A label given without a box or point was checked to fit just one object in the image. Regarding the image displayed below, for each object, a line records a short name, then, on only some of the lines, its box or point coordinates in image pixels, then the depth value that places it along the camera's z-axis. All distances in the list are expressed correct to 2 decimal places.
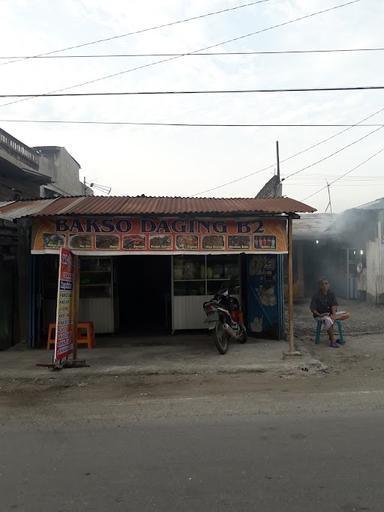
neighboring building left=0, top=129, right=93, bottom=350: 9.93
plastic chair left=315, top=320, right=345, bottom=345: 10.20
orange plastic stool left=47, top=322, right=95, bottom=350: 9.94
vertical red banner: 8.02
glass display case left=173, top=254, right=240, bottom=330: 11.46
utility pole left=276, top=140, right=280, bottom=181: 27.21
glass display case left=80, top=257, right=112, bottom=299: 11.43
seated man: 10.16
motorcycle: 9.09
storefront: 8.79
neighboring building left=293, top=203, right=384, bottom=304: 17.08
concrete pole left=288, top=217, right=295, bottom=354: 8.76
